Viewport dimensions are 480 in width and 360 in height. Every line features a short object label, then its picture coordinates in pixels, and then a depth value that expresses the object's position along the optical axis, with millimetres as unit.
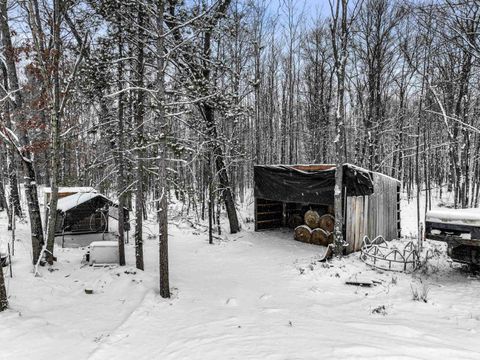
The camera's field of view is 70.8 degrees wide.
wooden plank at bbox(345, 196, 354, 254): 11555
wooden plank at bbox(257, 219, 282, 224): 16062
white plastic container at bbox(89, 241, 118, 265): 10531
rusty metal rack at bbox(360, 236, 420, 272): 9438
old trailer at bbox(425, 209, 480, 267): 7730
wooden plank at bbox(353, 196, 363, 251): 11969
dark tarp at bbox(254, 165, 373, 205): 11625
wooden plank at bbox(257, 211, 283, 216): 16042
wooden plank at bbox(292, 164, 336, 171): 13109
